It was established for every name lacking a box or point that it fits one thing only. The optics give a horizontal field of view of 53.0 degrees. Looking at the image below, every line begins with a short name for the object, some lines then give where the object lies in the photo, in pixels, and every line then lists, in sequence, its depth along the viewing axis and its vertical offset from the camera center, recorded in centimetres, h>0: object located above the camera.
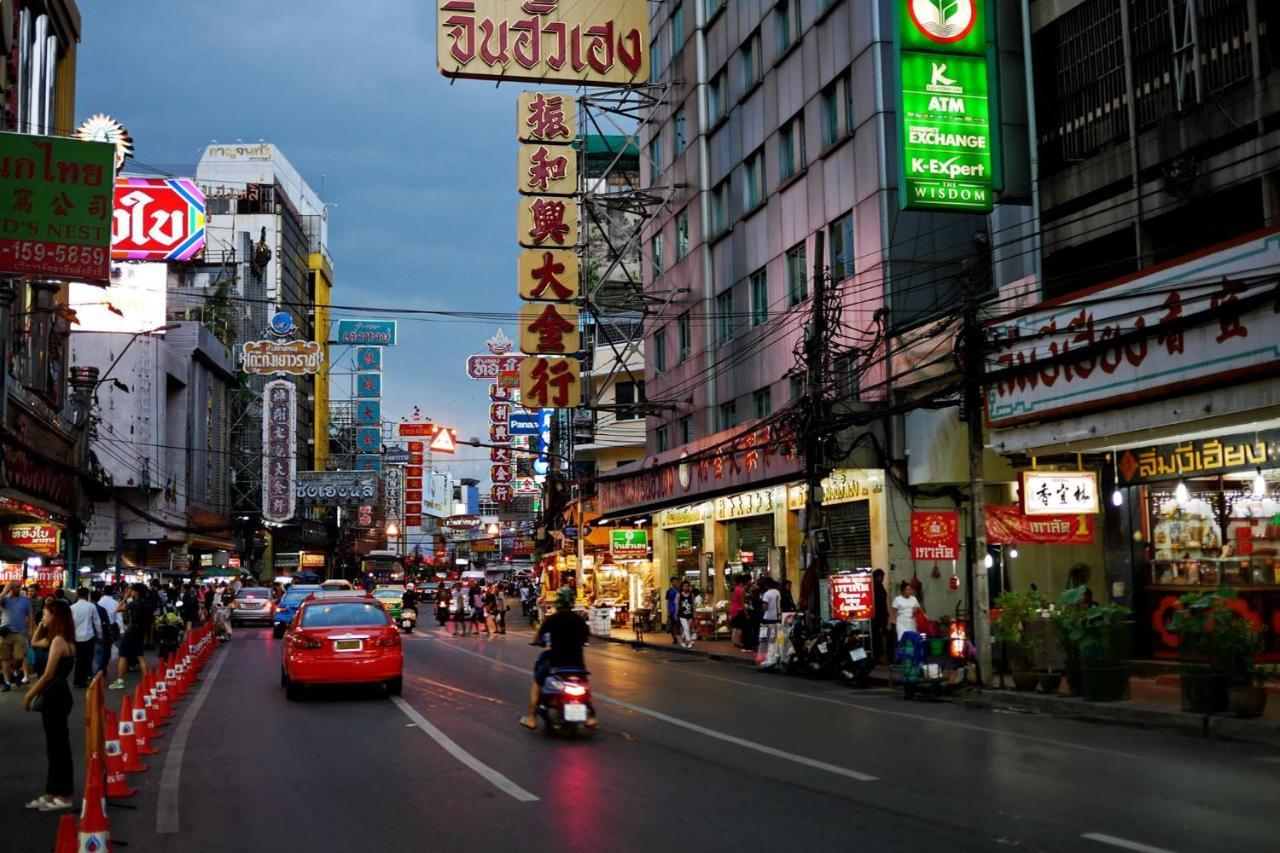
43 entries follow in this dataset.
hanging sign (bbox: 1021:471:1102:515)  2125 +84
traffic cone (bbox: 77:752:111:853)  760 -154
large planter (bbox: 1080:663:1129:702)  1777 -192
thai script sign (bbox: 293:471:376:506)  8550 +496
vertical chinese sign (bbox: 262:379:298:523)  7925 +689
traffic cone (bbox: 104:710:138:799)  1123 -179
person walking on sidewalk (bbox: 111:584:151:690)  2461 -144
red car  1980 -139
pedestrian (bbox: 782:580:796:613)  2935 -117
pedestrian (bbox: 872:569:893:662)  2583 -134
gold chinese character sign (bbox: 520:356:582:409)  4238 +569
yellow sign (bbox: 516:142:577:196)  4219 +1272
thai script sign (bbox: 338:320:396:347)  11369 +2007
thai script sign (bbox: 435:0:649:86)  4134 +1699
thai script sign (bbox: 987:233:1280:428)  1689 +296
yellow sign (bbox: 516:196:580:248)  4175 +1080
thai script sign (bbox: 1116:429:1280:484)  1952 +137
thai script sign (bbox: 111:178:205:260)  4647 +1260
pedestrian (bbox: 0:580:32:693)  2334 -114
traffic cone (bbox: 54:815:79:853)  712 -150
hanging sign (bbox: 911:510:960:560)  2222 +20
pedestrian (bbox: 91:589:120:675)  2295 -133
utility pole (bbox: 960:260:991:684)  2077 +129
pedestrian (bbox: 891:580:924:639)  2138 -106
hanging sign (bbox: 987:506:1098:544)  2144 +29
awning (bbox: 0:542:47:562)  3055 +32
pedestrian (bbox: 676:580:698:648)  3502 -167
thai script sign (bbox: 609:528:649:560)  4203 +35
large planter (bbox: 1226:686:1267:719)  1529 -190
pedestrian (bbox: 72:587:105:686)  2064 -108
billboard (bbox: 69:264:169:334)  5250 +1099
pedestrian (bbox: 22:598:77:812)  1069 -127
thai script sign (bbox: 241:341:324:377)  7919 +1265
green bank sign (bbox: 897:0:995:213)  2339 +793
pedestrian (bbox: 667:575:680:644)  3659 -165
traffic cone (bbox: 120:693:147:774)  1269 -181
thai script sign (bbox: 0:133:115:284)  1672 +474
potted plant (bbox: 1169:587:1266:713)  1548 -131
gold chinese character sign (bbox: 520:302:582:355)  4169 +729
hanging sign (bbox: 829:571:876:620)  2402 -89
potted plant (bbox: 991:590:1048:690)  1955 -134
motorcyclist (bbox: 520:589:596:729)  1512 -101
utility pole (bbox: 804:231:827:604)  2609 +267
